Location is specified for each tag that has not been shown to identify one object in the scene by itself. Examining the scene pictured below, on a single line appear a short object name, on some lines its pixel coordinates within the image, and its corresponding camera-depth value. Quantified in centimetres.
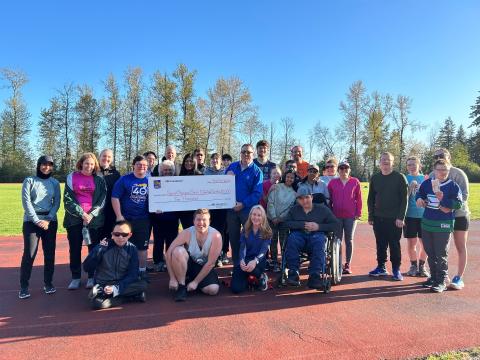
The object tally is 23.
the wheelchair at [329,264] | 519
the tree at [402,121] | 4869
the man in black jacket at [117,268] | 473
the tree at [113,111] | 4344
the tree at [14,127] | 4412
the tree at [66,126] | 4566
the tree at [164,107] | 3872
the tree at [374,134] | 4509
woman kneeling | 525
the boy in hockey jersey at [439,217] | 518
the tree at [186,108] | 3800
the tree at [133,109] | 4294
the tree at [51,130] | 4544
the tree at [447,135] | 7181
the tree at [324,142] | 5450
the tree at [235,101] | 3947
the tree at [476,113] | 6606
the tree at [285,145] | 5400
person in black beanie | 495
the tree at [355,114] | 4534
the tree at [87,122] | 4494
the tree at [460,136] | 7219
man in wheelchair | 510
